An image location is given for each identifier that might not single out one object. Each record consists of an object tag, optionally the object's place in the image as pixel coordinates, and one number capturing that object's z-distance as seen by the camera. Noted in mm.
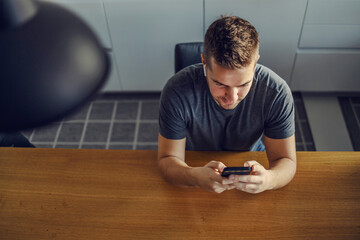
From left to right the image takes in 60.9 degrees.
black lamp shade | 364
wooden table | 1003
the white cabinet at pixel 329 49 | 1801
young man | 941
